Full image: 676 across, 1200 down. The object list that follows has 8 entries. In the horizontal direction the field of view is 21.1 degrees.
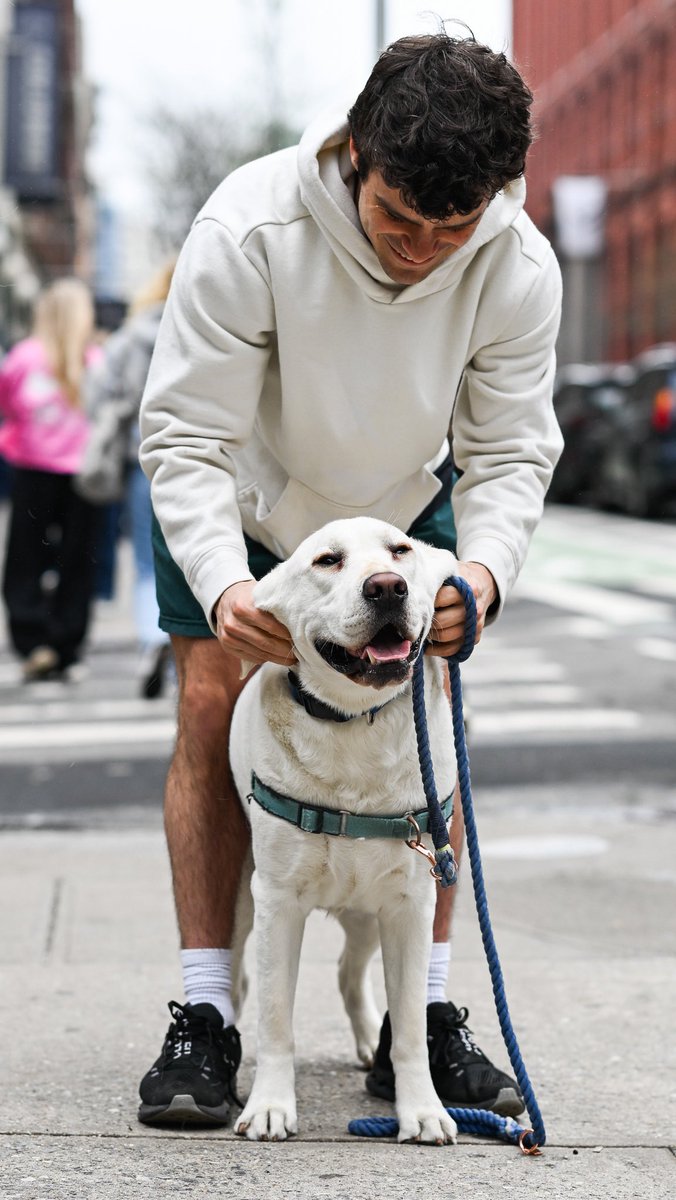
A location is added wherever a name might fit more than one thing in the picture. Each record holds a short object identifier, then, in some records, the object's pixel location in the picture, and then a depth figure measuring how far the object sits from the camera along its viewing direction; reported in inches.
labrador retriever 117.6
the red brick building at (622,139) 1914.4
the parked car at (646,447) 809.5
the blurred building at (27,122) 1288.1
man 124.4
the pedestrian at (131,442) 340.5
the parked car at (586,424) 957.2
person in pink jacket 382.0
